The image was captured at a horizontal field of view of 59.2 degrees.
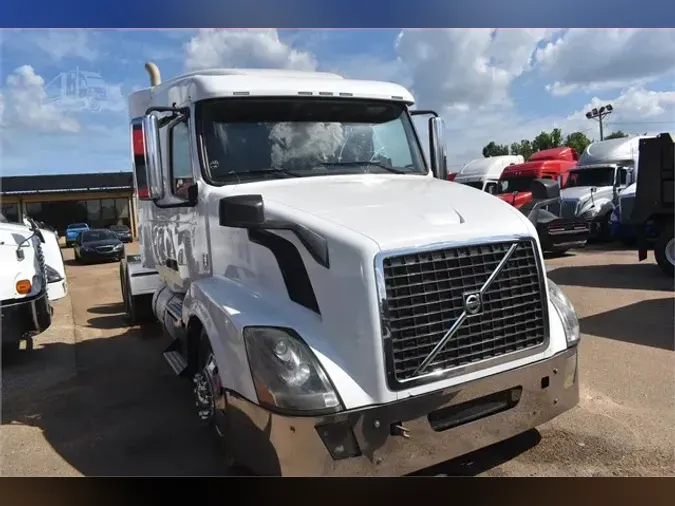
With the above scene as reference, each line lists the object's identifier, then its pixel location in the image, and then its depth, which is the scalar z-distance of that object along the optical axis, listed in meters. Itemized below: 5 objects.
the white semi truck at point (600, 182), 16.11
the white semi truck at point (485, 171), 19.67
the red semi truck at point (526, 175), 17.86
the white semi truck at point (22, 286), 5.77
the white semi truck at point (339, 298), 2.97
